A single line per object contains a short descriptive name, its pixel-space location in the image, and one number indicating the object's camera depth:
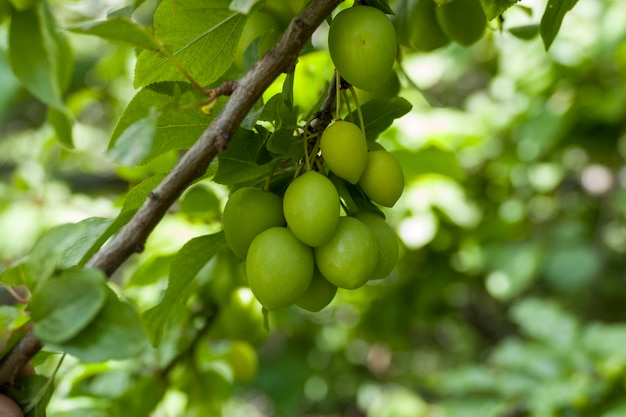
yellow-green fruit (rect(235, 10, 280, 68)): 0.68
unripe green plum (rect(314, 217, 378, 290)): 0.61
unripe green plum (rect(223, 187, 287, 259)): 0.62
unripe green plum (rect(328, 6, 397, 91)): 0.61
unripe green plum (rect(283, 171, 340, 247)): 0.60
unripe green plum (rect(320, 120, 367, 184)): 0.61
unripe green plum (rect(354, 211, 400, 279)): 0.63
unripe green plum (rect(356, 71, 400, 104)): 0.70
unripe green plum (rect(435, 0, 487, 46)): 0.69
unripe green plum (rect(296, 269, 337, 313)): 0.63
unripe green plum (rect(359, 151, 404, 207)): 0.62
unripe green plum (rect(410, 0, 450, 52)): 0.71
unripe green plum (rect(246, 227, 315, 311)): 0.60
